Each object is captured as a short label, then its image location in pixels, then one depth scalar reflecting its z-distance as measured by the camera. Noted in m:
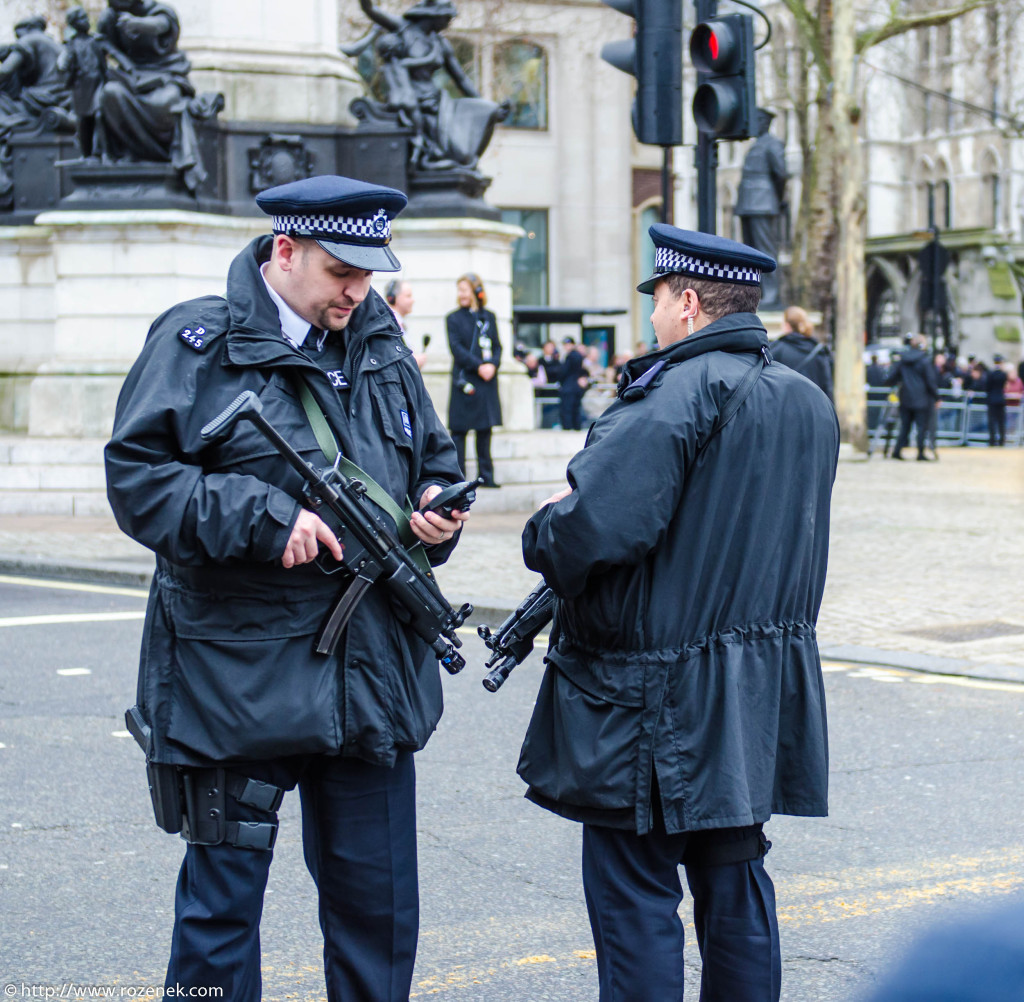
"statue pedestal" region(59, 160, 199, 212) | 14.94
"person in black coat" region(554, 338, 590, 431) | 27.91
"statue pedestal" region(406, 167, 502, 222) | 16.36
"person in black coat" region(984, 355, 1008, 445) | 27.66
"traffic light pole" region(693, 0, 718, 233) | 9.33
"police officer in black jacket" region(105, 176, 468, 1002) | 3.24
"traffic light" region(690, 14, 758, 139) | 9.20
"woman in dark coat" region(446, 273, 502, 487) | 14.62
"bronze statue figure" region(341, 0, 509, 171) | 16.44
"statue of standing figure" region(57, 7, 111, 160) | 15.13
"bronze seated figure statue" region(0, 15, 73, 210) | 17.22
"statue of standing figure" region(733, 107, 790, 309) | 24.14
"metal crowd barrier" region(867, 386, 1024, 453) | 29.20
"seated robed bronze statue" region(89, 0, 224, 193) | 14.70
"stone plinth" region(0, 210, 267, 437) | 14.68
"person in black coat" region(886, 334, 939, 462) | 23.50
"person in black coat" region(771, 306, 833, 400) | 15.99
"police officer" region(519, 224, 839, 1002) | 3.24
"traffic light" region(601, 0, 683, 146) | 9.37
